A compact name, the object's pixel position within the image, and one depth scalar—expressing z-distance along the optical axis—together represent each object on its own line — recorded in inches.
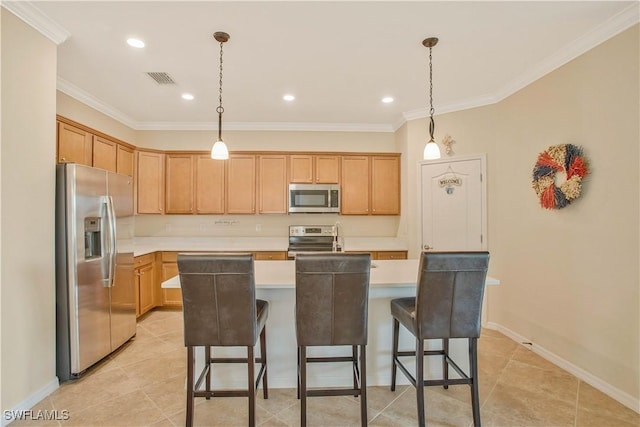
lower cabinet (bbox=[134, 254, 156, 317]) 149.9
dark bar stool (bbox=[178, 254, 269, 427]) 68.2
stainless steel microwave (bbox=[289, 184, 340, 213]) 181.6
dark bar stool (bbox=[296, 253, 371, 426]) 70.2
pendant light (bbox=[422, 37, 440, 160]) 100.5
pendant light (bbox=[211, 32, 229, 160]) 100.9
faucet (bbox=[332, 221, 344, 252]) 111.8
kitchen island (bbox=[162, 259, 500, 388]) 92.3
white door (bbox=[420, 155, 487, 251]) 147.3
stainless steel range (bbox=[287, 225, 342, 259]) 183.9
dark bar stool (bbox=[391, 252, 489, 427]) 72.3
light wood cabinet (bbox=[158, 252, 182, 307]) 166.2
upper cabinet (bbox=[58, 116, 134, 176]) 119.8
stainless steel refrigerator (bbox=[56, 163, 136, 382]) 95.4
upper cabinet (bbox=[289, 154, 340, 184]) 183.8
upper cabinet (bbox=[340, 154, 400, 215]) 186.1
